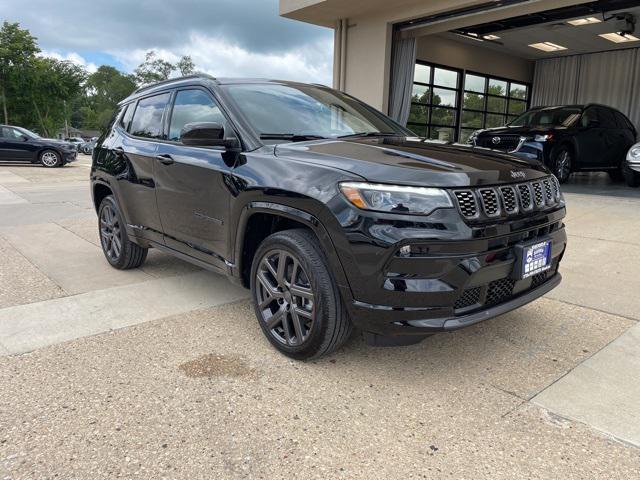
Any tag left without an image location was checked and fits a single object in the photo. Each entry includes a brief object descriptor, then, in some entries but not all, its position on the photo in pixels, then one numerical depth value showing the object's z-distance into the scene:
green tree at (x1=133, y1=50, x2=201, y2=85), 79.81
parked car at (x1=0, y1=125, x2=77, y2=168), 19.02
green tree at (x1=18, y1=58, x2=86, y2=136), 35.88
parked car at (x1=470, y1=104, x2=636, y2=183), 10.28
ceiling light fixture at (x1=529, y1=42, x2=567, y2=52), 17.14
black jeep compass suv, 2.50
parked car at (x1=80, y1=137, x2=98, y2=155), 41.09
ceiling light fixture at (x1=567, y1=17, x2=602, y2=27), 13.58
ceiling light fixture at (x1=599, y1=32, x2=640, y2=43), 15.73
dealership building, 12.28
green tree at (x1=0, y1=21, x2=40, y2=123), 34.62
